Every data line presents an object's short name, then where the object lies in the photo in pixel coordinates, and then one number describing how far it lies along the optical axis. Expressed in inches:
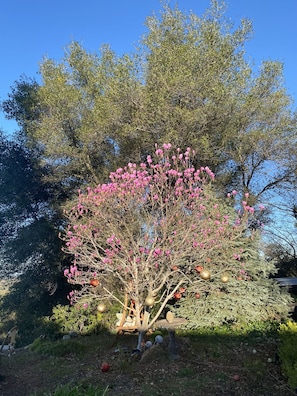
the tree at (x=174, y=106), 323.9
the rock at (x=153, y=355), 186.7
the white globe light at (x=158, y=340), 205.2
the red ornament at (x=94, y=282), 217.4
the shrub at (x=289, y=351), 143.6
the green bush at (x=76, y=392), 113.5
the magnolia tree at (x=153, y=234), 210.8
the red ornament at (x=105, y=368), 173.5
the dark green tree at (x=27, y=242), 368.5
